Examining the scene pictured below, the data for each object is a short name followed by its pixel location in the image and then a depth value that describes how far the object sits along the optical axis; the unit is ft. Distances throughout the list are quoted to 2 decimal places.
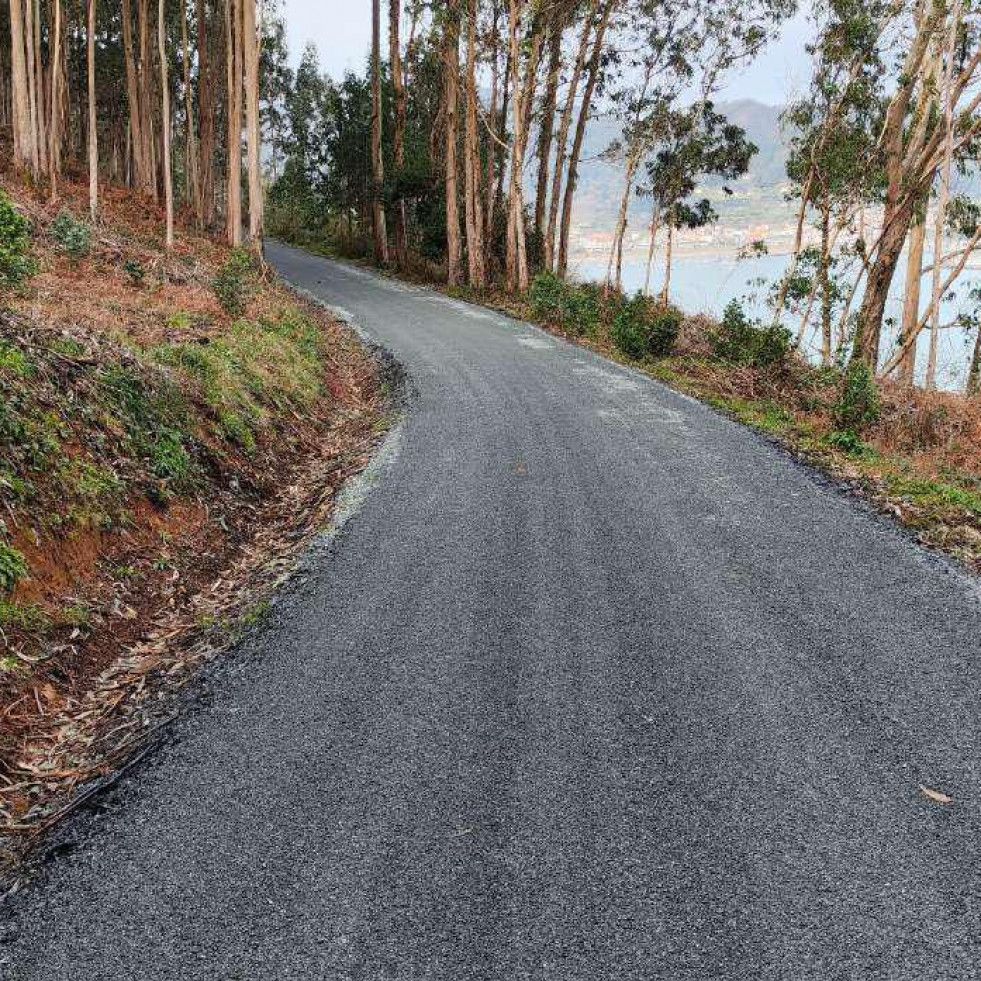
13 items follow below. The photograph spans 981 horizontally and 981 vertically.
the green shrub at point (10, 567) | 14.64
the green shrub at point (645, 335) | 48.80
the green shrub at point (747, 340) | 43.80
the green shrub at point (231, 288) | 43.32
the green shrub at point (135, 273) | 43.62
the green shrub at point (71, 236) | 44.98
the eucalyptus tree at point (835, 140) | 74.59
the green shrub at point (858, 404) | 32.65
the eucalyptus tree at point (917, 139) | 51.98
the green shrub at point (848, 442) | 29.04
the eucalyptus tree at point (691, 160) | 101.24
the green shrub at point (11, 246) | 28.30
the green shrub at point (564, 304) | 59.31
